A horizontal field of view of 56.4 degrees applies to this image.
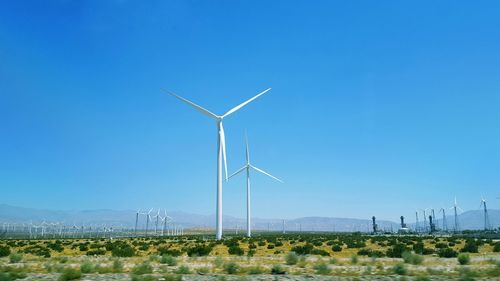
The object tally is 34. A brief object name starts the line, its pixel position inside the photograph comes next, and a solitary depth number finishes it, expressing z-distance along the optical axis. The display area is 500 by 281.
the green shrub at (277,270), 27.12
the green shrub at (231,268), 27.50
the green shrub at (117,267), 28.30
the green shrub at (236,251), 47.83
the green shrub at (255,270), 26.67
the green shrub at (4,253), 45.88
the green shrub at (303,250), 50.22
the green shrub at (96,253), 49.59
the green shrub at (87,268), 26.75
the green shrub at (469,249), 51.81
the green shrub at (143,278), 21.78
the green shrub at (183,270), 26.51
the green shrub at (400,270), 26.02
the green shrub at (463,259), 33.78
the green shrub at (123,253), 45.36
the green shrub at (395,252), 43.29
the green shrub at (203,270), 27.22
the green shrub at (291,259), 33.68
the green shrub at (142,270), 25.78
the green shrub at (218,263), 30.60
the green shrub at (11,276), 21.88
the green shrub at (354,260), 34.46
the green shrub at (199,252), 46.92
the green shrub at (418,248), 48.34
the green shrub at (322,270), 26.47
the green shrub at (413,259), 33.28
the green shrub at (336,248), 55.44
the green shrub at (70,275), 22.51
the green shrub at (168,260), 32.78
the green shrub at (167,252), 46.42
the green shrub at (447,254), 42.19
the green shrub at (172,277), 22.73
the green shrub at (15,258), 37.07
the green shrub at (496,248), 52.83
